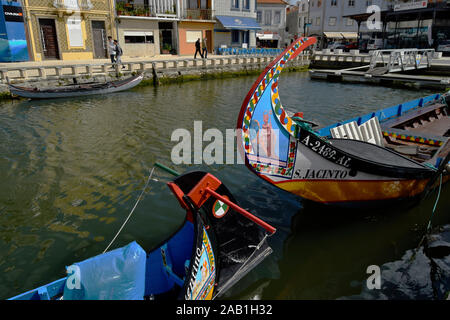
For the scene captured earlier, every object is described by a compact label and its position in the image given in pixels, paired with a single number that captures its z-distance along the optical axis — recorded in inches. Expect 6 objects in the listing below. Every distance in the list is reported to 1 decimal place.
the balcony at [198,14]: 1306.6
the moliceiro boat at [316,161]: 199.8
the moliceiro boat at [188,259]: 139.9
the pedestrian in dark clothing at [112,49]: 839.9
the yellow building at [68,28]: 948.0
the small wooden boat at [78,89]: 644.1
